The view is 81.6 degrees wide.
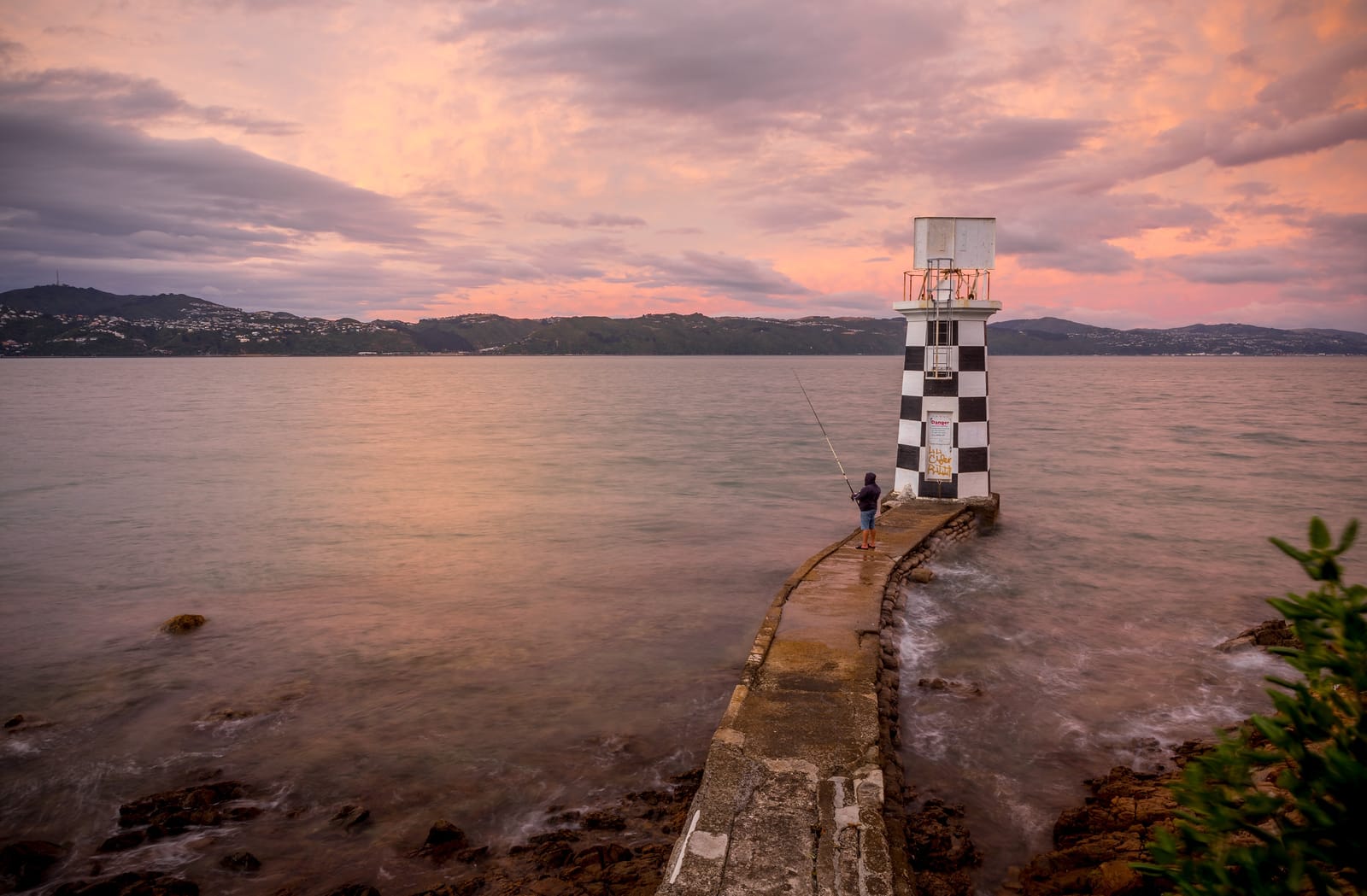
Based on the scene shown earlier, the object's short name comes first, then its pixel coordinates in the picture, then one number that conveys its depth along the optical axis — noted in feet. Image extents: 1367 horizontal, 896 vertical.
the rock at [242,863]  22.07
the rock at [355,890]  20.48
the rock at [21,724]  30.71
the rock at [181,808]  24.29
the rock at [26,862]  21.83
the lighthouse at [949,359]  53.93
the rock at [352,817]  24.22
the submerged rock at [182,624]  41.83
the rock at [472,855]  22.49
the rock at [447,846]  22.66
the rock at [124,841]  23.29
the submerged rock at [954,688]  33.12
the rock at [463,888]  20.63
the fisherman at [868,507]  44.50
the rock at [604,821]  23.81
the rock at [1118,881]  17.47
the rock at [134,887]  20.88
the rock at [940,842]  21.40
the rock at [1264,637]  37.99
